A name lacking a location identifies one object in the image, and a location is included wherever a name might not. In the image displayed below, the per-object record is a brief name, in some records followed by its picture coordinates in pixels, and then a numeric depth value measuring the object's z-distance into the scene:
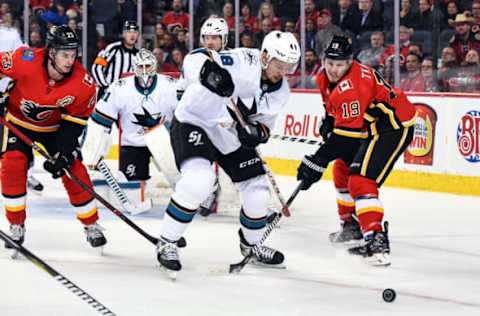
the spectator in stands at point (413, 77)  13.54
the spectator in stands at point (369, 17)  13.99
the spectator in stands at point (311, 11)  15.09
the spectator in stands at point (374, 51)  14.06
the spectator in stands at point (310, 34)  15.19
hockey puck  6.63
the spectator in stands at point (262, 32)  15.80
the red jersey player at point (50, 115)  8.14
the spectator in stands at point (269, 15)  15.65
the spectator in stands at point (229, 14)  16.40
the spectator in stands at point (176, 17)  17.41
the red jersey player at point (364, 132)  7.91
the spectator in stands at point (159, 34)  17.81
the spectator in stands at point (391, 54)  13.62
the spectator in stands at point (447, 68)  13.03
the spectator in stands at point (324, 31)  14.76
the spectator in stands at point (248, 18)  16.11
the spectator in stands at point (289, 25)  15.43
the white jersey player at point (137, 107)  11.37
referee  15.60
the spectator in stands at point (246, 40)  16.21
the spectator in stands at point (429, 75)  13.32
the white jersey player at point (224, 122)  7.29
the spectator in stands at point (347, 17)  14.36
